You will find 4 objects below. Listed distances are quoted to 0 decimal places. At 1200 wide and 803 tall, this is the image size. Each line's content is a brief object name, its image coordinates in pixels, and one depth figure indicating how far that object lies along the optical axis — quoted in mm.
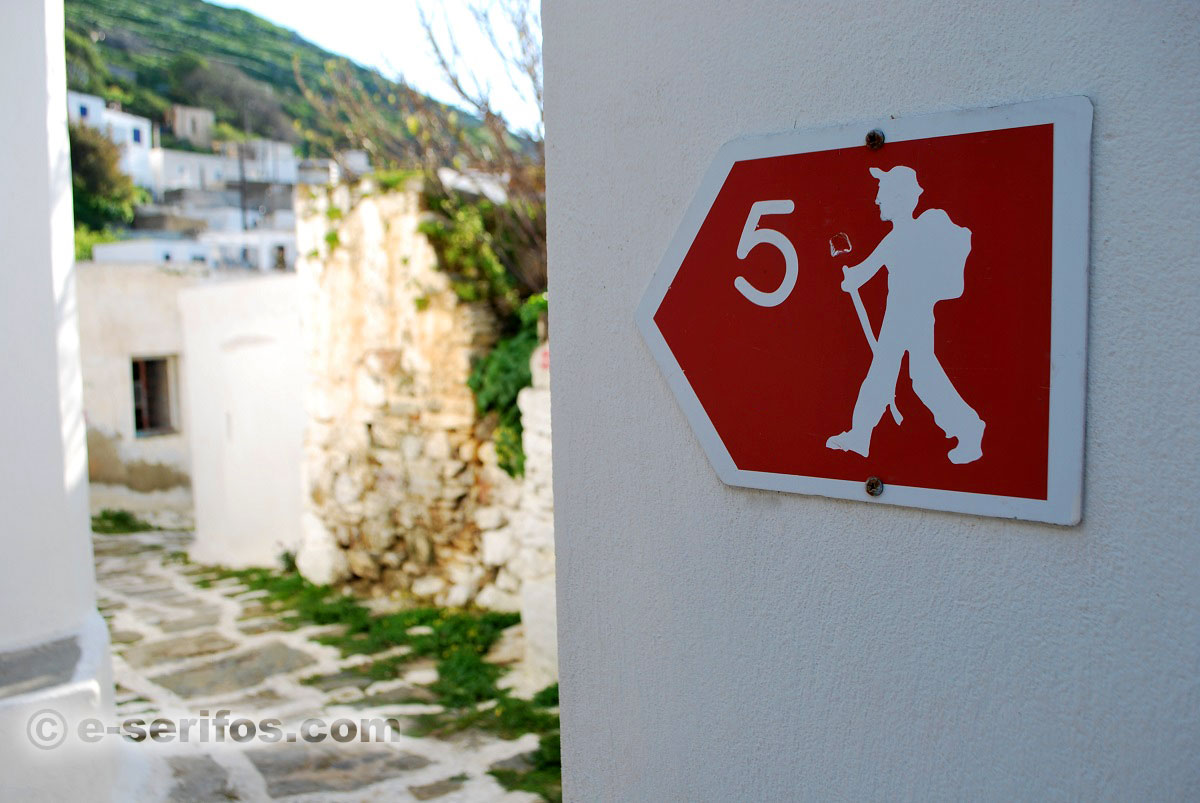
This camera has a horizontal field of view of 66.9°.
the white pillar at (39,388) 3039
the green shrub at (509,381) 5388
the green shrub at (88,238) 18108
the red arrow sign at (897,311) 1046
